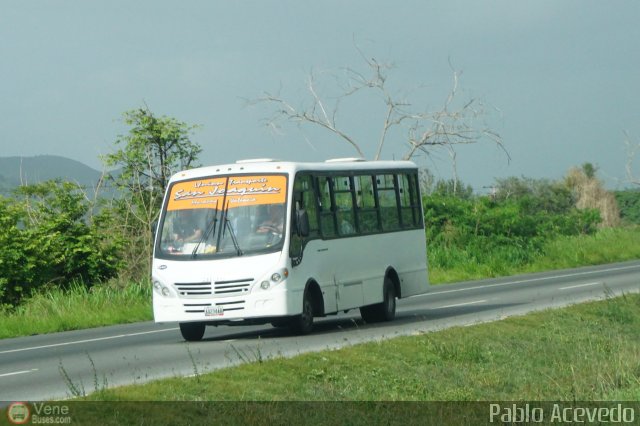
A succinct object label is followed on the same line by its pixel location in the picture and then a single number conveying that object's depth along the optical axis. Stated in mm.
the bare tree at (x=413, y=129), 41781
